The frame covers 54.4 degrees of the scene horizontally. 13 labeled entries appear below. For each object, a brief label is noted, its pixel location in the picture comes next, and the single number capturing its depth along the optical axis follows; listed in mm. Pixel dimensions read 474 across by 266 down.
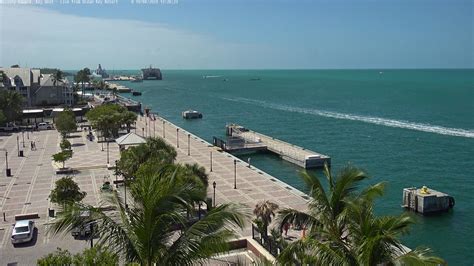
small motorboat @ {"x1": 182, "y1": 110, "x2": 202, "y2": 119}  116125
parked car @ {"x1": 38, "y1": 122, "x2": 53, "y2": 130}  84188
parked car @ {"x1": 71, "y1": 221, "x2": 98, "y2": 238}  27859
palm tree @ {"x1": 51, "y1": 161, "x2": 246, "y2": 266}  10523
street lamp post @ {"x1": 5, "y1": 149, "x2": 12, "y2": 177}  47219
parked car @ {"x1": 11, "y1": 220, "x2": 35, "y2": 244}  27703
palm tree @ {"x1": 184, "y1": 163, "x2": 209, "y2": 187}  31688
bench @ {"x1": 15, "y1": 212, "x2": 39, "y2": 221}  32406
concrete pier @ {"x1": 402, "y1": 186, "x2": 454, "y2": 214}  40750
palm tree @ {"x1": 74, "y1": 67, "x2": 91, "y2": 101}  192875
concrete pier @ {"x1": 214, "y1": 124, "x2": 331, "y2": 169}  59906
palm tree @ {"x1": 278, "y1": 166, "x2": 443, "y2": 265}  11234
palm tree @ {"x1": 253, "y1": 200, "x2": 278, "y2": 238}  26016
